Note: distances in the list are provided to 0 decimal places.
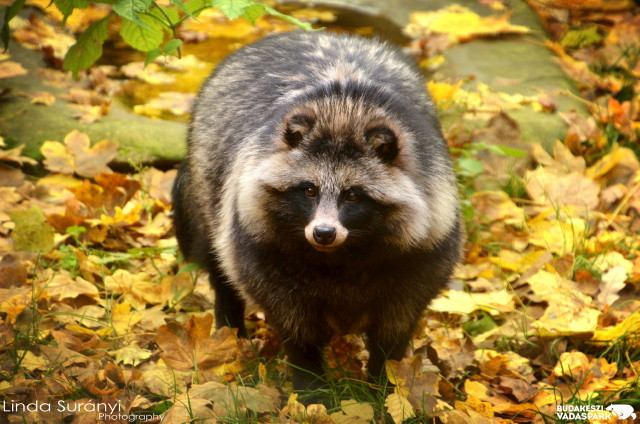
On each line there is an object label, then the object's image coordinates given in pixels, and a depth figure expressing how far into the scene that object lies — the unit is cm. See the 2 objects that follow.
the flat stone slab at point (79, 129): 1037
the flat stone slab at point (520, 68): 1148
